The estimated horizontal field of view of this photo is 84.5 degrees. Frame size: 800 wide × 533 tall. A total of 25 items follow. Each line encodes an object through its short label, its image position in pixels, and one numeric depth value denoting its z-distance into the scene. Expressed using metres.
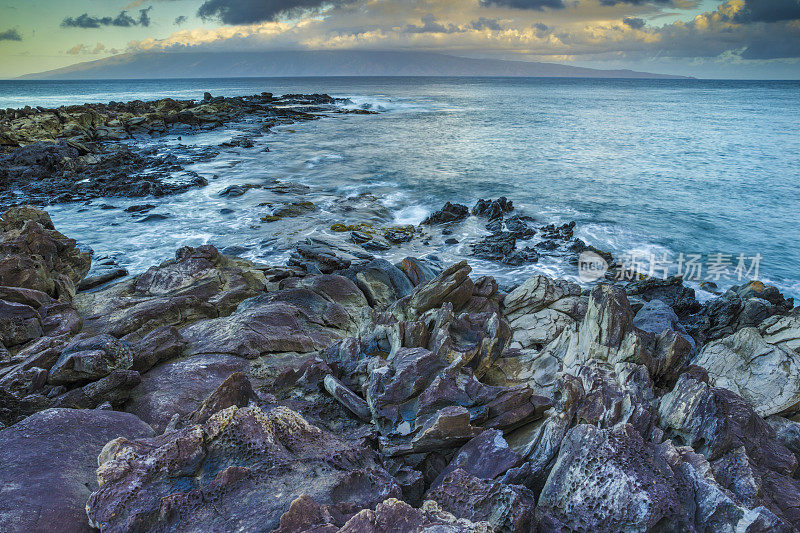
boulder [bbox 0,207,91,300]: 13.52
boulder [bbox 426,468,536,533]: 4.69
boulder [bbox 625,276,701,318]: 17.27
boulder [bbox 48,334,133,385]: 8.38
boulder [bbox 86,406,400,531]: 4.64
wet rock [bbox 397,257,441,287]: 17.25
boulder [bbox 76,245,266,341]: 11.75
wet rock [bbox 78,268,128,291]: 16.94
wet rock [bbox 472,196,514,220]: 28.87
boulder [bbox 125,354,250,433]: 8.02
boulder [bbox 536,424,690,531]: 4.67
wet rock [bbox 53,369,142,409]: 7.97
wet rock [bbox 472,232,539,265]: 22.22
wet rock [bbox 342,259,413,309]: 15.86
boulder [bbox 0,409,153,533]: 4.82
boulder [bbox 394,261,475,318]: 11.74
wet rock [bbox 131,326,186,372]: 9.34
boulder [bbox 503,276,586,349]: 11.36
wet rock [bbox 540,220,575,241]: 25.34
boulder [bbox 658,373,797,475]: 6.17
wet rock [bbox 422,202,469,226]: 27.81
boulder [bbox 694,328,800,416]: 8.98
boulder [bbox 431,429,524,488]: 5.68
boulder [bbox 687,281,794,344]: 14.73
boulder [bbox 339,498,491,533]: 4.16
